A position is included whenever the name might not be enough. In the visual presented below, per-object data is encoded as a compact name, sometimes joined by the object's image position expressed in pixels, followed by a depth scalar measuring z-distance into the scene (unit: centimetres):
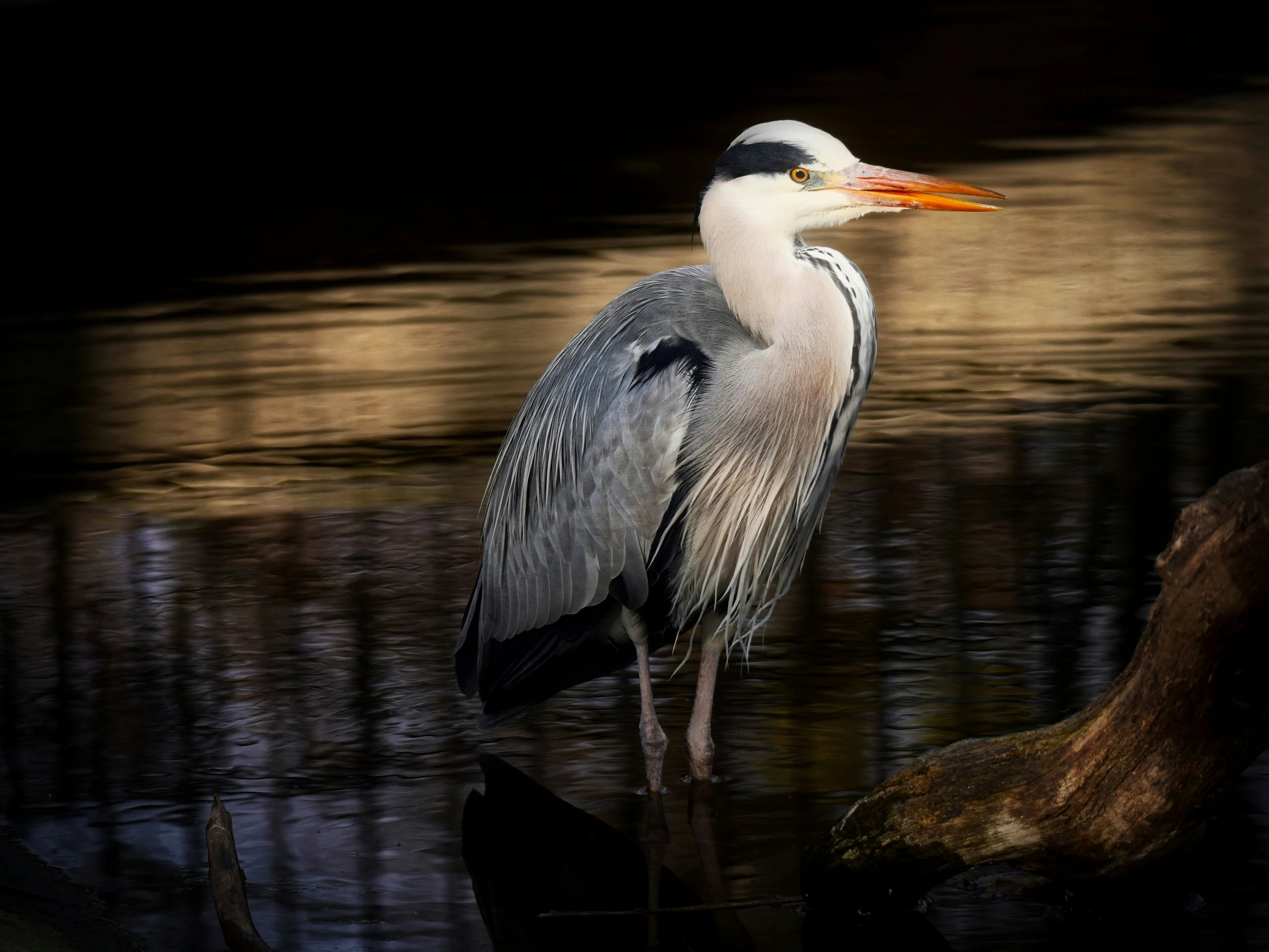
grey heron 851
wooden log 608
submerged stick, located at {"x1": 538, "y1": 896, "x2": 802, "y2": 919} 734
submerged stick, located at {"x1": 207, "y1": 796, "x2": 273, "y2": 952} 663
